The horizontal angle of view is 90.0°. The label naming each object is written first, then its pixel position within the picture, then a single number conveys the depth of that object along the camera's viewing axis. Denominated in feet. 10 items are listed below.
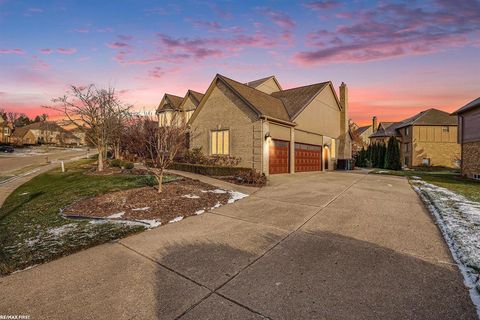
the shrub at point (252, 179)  40.29
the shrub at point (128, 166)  60.82
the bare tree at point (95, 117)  58.85
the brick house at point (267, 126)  53.57
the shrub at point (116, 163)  65.93
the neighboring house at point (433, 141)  117.80
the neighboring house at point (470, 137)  59.36
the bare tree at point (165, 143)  30.77
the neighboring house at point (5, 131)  231.89
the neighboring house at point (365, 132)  223.20
